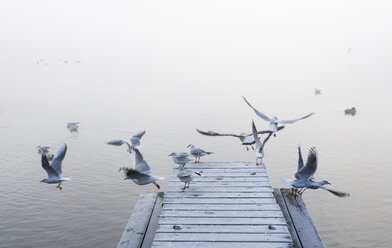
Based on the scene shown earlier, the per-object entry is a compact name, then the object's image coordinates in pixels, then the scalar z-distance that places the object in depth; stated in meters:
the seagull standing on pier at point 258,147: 11.76
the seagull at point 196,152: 12.82
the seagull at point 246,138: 13.69
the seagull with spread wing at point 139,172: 9.47
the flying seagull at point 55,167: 11.17
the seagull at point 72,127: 26.29
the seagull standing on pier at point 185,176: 10.09
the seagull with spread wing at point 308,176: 9.63
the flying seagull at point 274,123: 13.09
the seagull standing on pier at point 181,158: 12.11
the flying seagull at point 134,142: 13.77
